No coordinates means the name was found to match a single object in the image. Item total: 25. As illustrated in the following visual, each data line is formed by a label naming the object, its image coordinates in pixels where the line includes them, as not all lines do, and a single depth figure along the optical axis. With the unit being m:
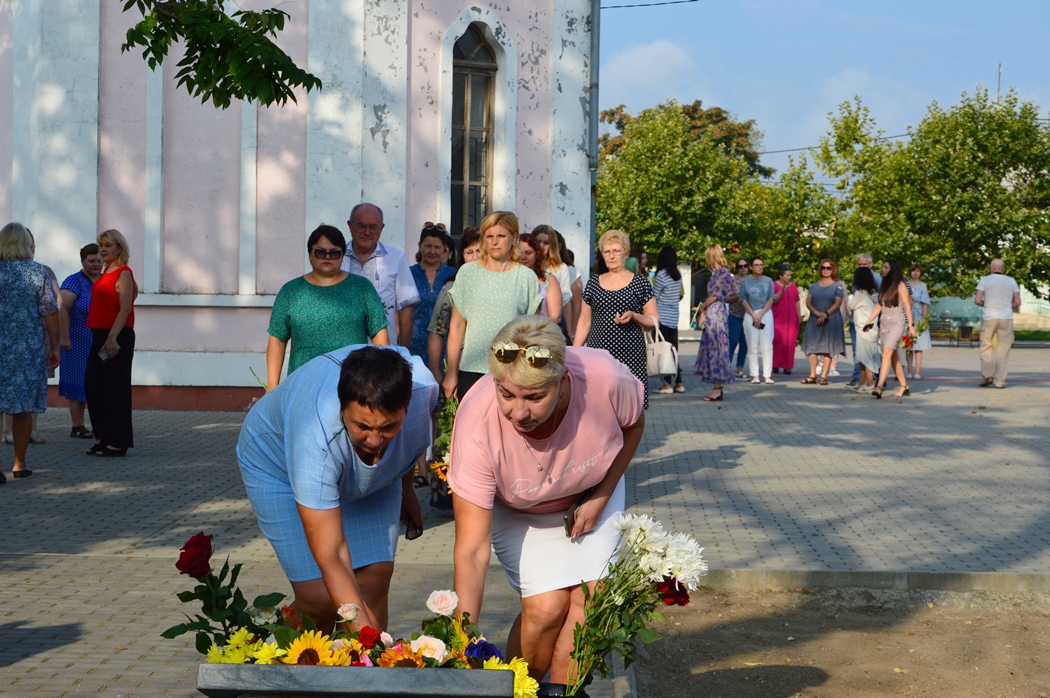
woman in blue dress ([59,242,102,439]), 12.31
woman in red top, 11.37
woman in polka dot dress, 10.37
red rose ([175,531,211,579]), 3.46
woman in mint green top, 8.32
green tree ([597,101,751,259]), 51.03
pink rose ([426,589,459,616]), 3.19
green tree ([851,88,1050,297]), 46.69
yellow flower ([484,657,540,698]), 3.00
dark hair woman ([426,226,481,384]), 9.12
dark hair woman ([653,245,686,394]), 16.41
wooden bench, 41.25
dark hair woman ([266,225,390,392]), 7.23
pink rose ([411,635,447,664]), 2.90
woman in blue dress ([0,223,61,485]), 10.37
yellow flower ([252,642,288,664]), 2.96
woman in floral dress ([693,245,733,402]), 18.22
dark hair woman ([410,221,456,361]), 9.91
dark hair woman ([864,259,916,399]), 17.92
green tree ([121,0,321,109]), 8.70
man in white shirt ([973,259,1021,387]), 19.97
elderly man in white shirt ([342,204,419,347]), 8.79
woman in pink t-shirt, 3.88
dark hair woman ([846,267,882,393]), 18.88
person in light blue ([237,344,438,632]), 3.76
